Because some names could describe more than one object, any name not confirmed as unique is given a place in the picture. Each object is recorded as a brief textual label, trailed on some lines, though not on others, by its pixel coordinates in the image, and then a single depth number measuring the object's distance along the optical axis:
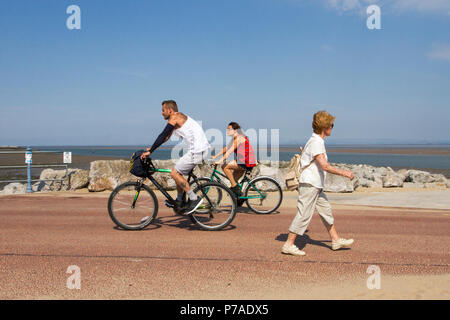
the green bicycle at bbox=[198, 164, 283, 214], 8.75
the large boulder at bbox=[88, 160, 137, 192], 13.48
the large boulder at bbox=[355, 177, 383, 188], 15.85
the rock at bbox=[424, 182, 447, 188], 17.79
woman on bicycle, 8.50
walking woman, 5.21
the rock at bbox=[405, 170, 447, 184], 19.94
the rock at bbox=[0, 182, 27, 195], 16.11
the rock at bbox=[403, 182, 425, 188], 17.52
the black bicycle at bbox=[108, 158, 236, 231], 6.75
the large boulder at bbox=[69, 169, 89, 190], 13.95
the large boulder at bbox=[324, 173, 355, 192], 13.12
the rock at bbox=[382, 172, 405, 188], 16.55
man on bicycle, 6.46
